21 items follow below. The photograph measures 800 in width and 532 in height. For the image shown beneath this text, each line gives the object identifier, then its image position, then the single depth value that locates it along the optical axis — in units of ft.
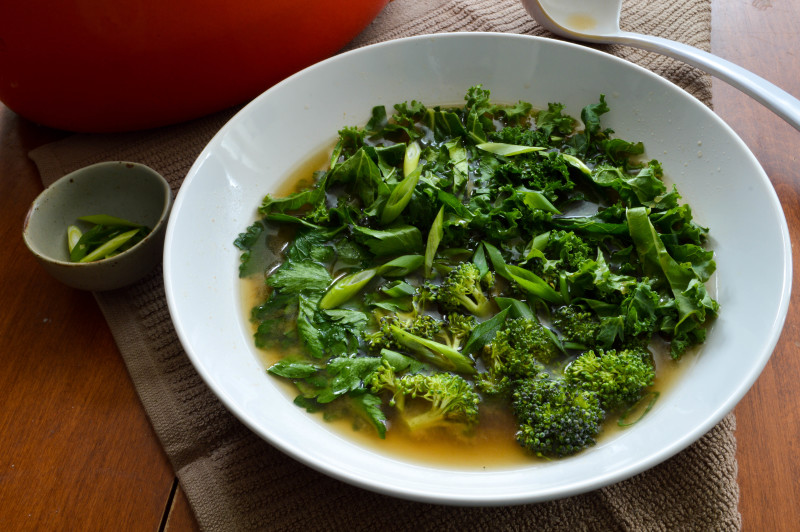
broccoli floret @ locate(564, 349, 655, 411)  1.36
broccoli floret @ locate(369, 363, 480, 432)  1.38
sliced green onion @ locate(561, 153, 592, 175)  1.60
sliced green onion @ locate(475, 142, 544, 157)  1.62
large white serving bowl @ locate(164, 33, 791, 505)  1.30
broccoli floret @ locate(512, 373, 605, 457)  1.33
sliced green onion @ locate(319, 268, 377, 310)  1.48
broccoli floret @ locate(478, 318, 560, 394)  1.39
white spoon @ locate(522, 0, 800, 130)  1.76
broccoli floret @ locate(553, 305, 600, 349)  1.41
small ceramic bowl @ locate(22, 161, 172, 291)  1.51
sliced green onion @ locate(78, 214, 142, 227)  1.62
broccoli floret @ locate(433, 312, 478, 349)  1.44
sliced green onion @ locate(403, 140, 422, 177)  1.64
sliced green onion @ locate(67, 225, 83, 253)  1.59
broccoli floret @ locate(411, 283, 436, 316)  1.48
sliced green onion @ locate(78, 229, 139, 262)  1.56
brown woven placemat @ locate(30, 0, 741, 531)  1.34
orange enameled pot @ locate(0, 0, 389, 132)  1.55
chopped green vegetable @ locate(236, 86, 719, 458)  1.39
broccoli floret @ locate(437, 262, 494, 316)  1.46
